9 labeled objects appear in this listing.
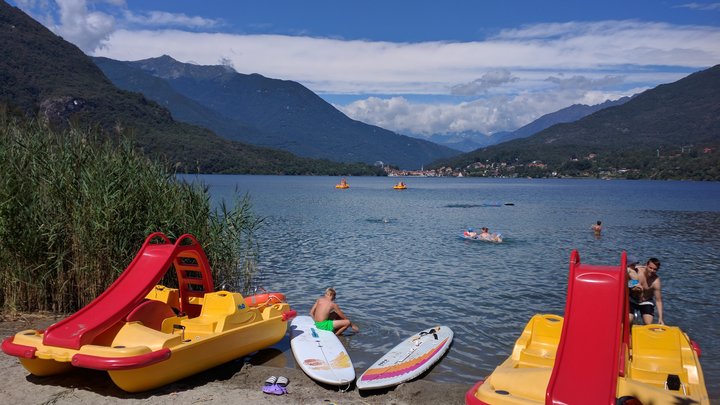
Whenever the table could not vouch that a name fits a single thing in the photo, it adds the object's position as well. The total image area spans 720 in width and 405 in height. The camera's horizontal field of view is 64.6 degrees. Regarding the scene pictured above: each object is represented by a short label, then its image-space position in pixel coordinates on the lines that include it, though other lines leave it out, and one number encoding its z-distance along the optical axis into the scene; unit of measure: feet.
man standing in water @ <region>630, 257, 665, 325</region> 35.35
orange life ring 37.14
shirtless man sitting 38.93
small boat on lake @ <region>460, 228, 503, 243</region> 93.25
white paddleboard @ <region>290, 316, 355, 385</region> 28.30
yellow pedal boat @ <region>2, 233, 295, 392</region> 23.99
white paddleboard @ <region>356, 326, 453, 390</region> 27.74
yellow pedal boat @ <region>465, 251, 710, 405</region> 17.44
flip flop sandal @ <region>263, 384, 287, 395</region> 26.32
